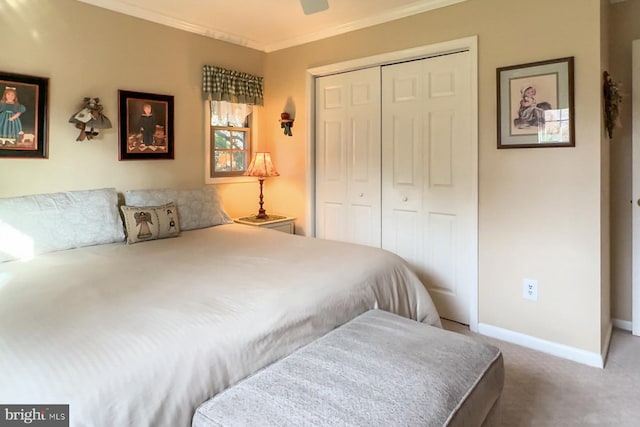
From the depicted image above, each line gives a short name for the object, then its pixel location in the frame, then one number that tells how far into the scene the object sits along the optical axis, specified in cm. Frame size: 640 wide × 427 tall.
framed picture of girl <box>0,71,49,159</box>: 253
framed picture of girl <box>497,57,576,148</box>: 248
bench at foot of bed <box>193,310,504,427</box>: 120
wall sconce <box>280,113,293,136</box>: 394
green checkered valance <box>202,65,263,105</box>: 361
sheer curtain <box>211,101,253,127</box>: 378
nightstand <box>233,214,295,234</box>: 371
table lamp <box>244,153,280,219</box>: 385
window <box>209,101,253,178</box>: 379
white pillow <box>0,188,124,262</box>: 229
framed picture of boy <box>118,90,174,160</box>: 309
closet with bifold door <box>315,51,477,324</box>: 300
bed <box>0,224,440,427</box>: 111
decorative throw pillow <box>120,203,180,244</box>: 277
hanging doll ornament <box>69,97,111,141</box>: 283
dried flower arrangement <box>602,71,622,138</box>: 252
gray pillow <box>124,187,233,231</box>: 300
